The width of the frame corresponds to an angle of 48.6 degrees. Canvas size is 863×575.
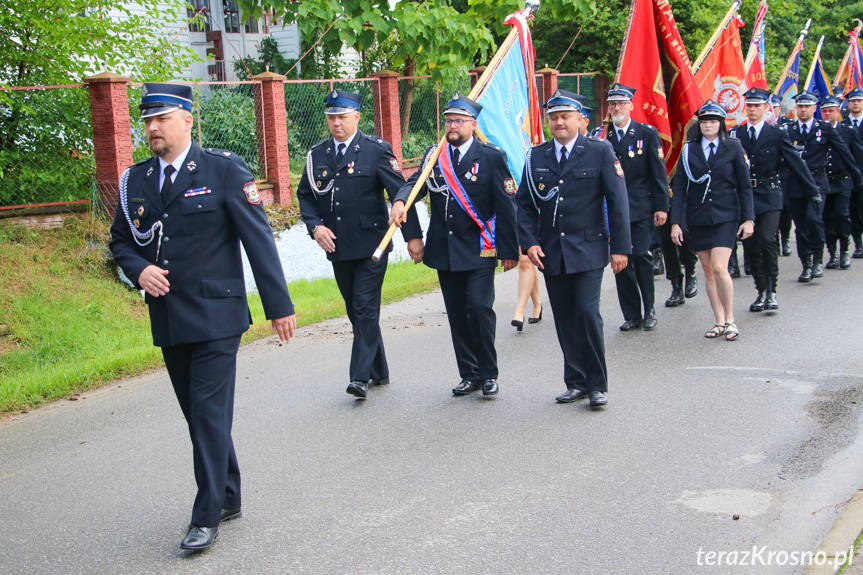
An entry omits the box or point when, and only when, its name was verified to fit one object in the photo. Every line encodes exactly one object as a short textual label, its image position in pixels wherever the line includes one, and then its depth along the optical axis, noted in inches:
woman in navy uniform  335.9
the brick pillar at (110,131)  435.5
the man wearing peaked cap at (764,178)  377.1
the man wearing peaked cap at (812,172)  441.4
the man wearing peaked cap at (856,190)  490.9
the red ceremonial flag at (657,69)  381.7
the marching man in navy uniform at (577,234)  256.8
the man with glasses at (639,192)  349.7
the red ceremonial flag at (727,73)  475.5
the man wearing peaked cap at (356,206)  272.5
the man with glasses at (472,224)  265.7
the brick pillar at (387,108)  627.5
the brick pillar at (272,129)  542.3
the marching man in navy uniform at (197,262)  175.3
